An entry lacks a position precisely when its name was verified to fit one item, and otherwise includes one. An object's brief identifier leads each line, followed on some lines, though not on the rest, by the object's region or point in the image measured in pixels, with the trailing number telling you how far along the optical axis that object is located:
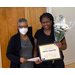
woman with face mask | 1.29
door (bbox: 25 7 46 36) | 2.40
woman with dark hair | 1.41
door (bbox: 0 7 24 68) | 2.14
